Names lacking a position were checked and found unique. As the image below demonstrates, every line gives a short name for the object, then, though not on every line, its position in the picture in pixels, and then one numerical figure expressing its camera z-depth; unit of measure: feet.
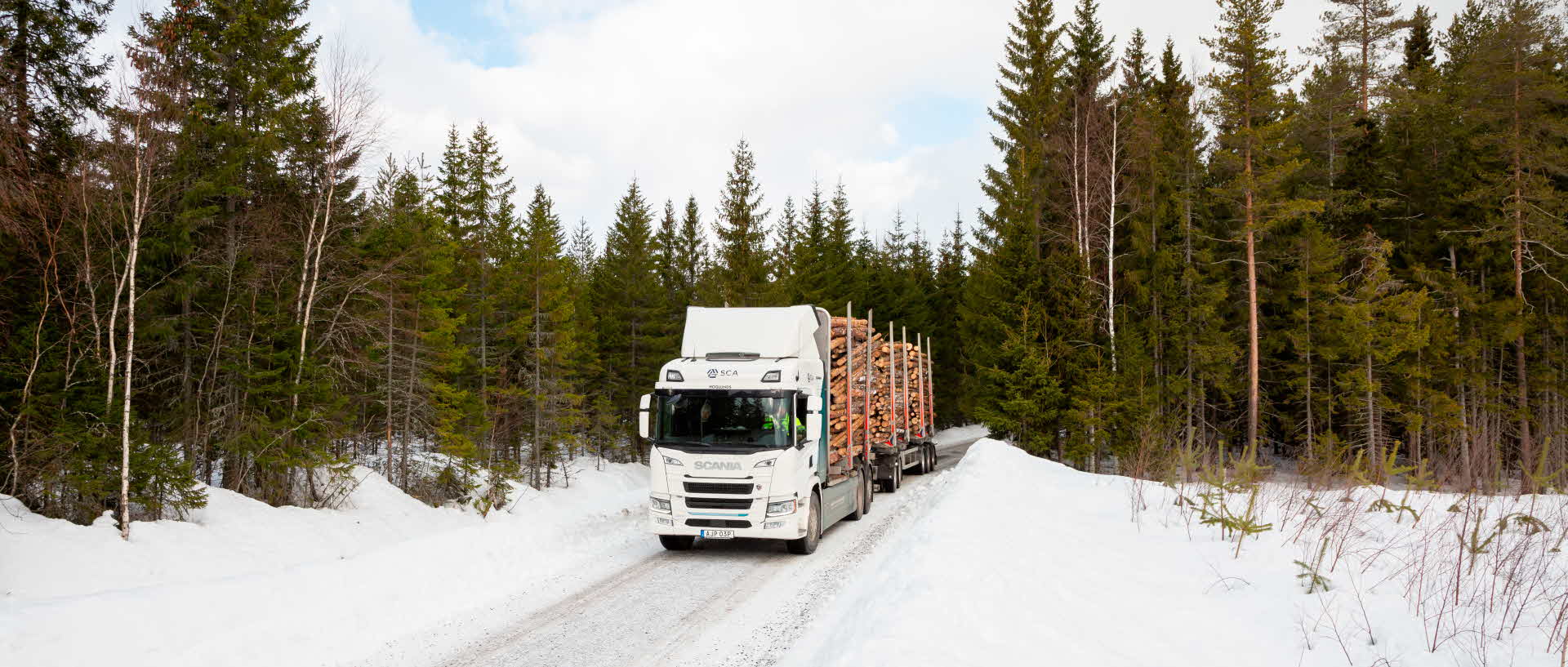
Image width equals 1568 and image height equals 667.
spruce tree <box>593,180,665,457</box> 109.91
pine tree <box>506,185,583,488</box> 82.64
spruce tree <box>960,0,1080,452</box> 78.38
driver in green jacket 34.71
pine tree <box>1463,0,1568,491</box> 75.56
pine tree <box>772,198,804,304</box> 109.81
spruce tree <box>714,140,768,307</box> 103.65
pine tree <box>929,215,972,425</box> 143.54
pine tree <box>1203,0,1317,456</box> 75.00
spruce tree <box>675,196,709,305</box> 129.90
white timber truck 33.60
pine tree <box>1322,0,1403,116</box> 100.89
